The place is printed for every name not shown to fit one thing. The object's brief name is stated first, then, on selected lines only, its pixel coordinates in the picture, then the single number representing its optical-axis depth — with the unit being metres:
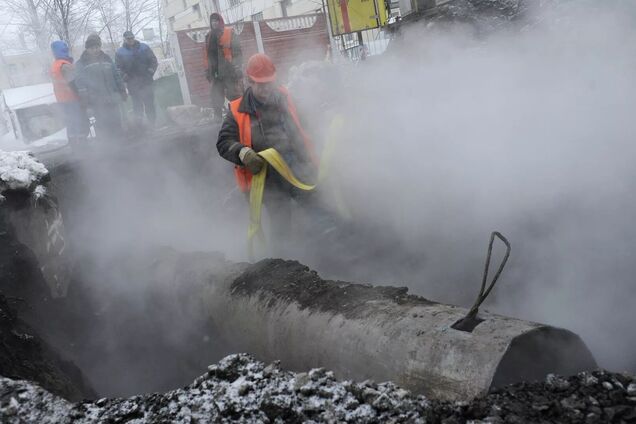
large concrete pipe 2.26
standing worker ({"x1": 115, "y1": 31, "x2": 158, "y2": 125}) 9.28
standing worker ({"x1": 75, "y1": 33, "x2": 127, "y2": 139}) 8.37
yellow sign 9.81
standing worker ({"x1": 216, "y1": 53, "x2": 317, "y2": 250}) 4.73
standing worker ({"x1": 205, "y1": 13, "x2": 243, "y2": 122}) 8.22
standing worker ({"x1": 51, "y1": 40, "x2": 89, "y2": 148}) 8.62
